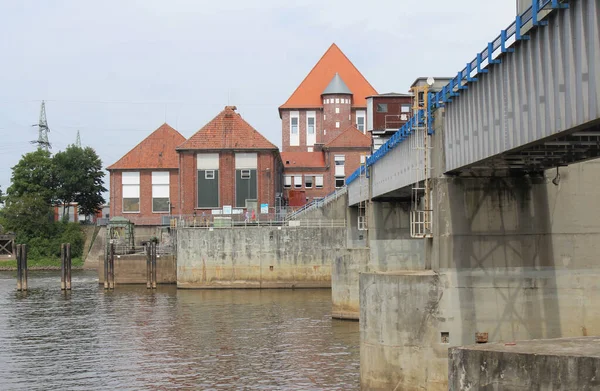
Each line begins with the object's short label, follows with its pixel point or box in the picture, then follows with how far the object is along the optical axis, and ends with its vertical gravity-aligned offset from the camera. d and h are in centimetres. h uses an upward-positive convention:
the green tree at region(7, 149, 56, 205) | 10812 +1060
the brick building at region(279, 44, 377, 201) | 9650 +1583
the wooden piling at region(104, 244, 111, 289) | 6594 -81
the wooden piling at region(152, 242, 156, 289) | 6594 -67
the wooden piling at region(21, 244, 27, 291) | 6394 -29
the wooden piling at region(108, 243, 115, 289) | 6624 -121
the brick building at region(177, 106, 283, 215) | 7806 +808
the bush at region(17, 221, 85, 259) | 10031 +189
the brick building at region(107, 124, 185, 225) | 8925 +735
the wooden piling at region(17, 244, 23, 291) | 6381 -109
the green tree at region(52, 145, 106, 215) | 10906 +1028
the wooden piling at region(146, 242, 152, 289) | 6594 -81
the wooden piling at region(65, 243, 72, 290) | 6394 -73
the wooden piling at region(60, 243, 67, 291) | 6322 -63
